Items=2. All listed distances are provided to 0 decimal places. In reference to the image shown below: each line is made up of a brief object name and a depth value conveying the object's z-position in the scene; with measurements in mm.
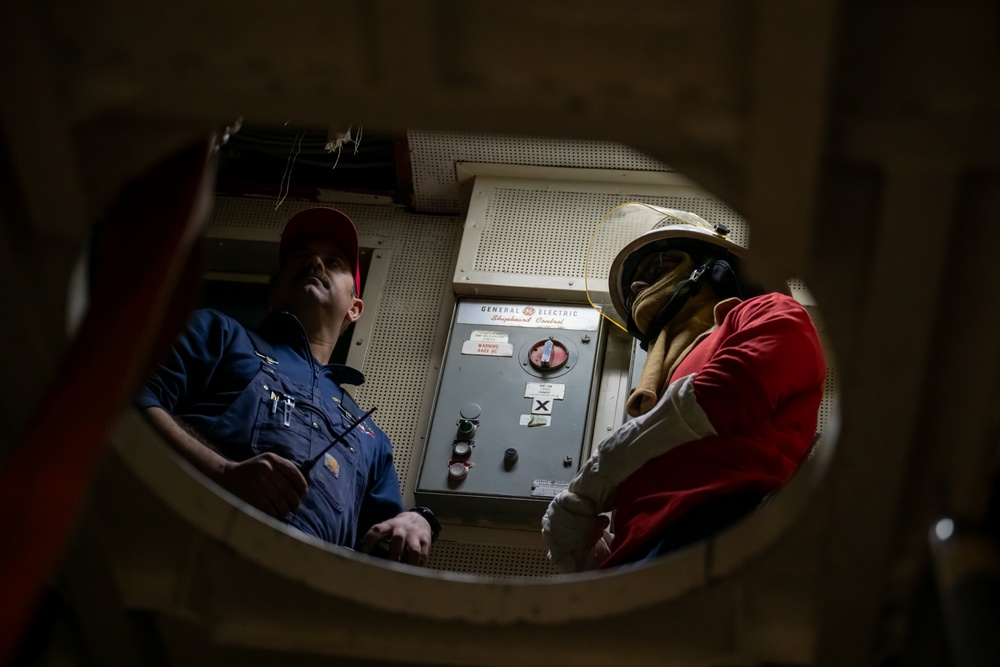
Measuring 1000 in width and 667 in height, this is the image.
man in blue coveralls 3338
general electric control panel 4617
